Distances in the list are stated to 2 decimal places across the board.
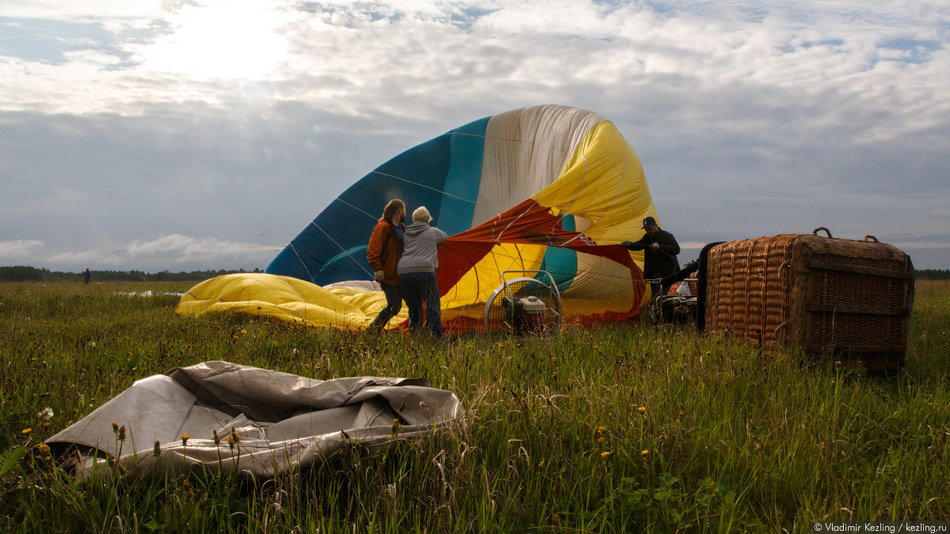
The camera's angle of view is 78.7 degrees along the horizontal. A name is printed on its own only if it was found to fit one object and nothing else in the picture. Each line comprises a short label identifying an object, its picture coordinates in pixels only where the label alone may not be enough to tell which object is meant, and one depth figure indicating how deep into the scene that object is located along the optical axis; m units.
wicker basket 3.80
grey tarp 1.86
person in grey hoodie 5.95
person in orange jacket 6.21
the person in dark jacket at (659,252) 7.39
